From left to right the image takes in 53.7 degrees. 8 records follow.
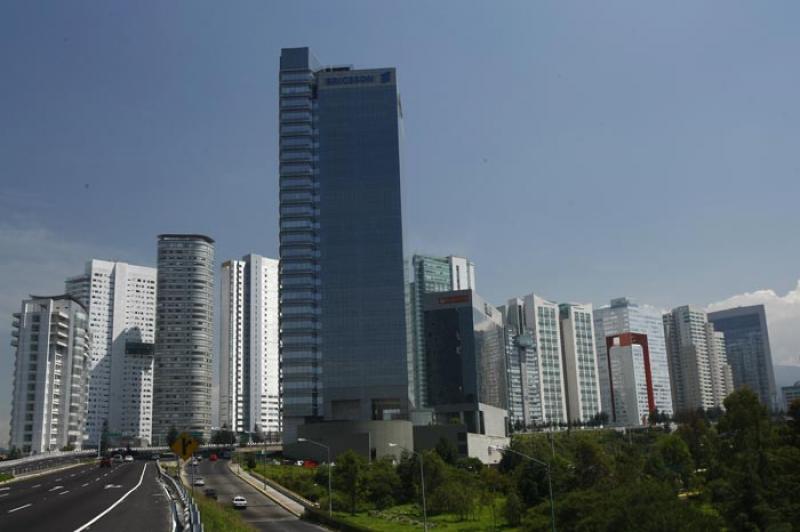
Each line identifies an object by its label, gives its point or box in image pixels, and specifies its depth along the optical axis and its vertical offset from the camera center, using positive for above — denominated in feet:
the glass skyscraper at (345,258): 602.44 +125.78
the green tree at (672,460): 369.30 -24.33
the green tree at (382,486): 340.39 -27.83
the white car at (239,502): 296.92 -28.18
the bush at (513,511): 282.36 -33.24
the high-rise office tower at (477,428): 650.43 -8.35
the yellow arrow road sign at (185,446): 146.63 -3.28
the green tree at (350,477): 329.31 -22.50
